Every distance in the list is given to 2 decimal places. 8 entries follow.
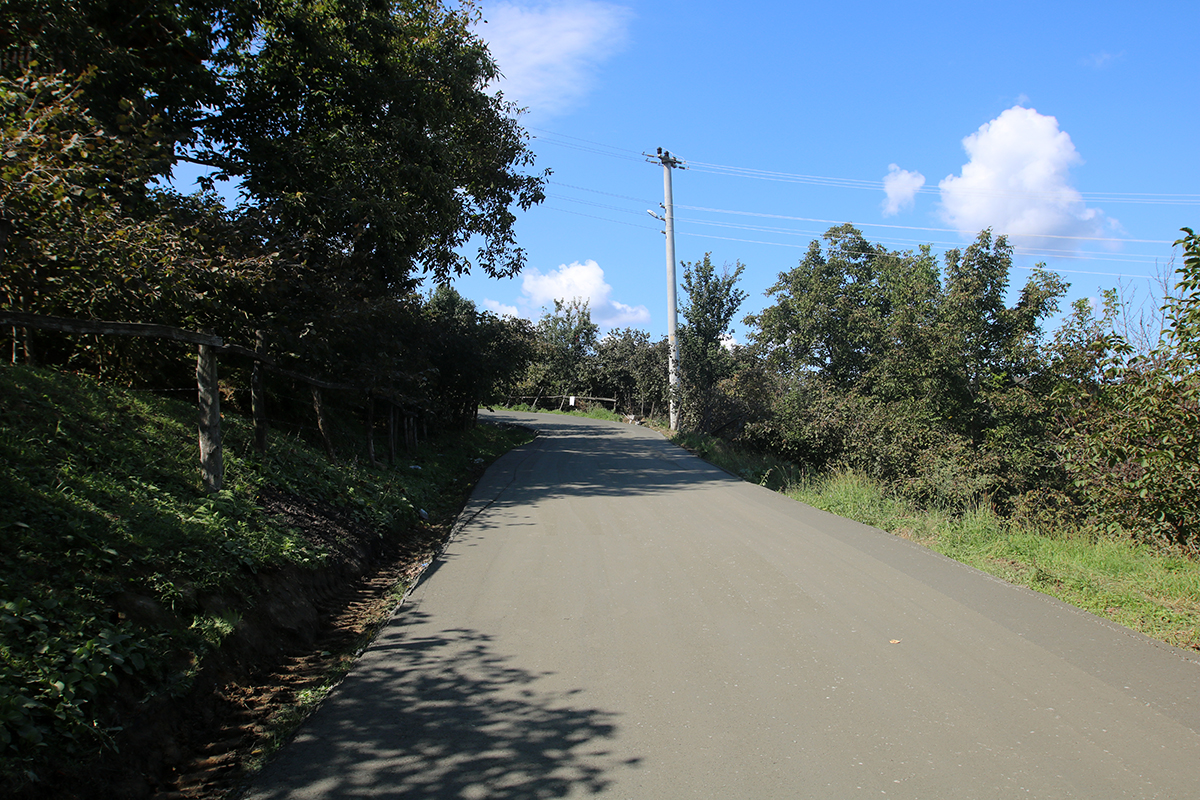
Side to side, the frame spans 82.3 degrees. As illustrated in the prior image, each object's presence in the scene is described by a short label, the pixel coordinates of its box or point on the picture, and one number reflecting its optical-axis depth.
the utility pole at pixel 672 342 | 28.36
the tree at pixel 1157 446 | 7.32
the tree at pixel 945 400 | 16.22
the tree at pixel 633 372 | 34.44
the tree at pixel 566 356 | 46.88
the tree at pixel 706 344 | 27.67
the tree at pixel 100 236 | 4.61
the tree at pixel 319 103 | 9.62
